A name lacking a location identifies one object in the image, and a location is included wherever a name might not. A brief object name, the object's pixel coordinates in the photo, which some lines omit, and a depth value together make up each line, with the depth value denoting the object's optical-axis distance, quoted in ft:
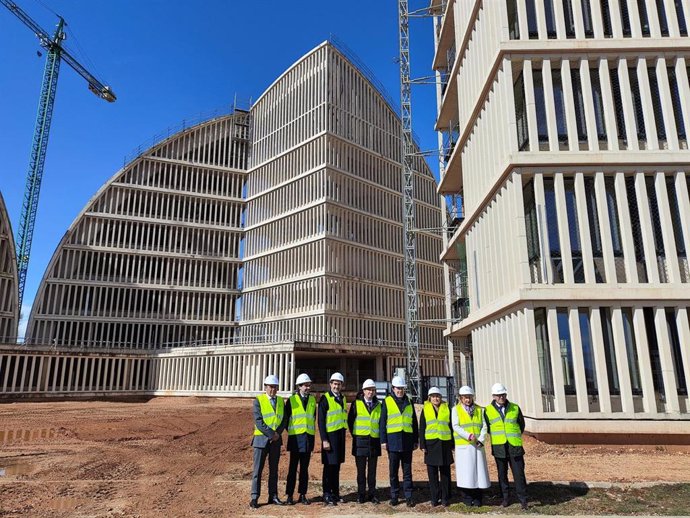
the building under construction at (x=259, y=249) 141.18
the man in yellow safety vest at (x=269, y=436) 25.46
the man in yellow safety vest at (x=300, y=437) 25.63
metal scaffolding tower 115.55
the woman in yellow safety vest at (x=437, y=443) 24.32
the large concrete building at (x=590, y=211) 42.16
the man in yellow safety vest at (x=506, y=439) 24.07
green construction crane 176.35
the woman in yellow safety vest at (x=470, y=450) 24.12
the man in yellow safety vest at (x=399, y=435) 25.03
